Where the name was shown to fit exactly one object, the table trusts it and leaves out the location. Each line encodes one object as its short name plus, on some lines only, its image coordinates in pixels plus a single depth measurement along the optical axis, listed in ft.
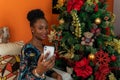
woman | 4.64
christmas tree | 6.31
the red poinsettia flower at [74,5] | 6.35
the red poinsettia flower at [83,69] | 6.24
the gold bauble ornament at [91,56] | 6.30
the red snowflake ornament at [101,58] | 6.44
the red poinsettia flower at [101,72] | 6.43
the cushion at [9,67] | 5.61
